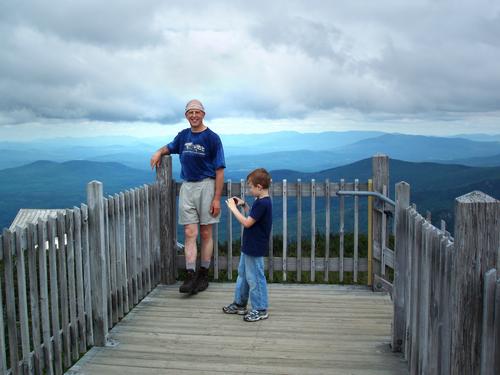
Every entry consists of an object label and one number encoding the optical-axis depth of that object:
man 7.22
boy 5.86
